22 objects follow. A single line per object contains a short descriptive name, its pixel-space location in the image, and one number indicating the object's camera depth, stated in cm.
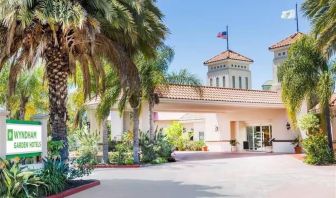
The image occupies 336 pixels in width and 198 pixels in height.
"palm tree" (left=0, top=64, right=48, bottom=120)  3081
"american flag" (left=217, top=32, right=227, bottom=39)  4933
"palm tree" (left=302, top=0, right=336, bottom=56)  1608
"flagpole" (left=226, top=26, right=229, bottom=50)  4989
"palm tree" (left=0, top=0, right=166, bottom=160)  1224
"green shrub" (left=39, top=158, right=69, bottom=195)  1155
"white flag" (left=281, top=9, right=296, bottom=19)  3941
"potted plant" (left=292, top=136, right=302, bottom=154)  3066
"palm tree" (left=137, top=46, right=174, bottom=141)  2203
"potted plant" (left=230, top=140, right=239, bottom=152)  3684
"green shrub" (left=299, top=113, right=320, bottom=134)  2470
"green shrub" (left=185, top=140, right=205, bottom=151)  4009
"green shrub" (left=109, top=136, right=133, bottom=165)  2242
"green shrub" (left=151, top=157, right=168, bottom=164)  2286
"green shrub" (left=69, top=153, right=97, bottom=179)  1335
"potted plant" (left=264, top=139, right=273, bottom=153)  3485
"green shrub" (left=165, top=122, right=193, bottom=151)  4147
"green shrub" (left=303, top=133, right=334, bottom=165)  2064
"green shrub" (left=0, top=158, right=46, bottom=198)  1012
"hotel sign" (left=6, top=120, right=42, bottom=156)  1091
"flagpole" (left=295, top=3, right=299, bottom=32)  3794
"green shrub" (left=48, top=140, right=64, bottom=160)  1321
